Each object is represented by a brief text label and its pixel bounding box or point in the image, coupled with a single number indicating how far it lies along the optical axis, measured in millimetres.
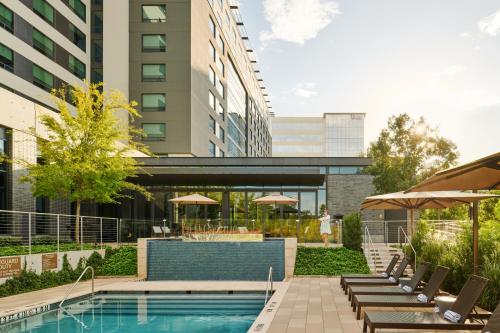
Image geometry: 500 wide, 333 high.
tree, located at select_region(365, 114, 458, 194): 26891
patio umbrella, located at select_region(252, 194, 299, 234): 23280
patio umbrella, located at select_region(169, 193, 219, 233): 23875
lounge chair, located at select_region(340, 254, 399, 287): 13273
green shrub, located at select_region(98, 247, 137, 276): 19484
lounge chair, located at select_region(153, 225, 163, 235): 24312
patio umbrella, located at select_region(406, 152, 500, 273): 6075
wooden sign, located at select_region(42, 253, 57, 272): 16250
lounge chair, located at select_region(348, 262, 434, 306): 10062
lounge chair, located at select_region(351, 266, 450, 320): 8797
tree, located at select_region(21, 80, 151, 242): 21656
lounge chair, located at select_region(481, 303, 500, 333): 5892
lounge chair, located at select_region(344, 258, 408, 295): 11820
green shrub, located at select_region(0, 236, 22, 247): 16733
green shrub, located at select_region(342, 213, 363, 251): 20266
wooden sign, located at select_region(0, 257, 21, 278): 13979
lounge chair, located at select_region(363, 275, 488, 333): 6863
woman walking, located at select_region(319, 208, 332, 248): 21078
